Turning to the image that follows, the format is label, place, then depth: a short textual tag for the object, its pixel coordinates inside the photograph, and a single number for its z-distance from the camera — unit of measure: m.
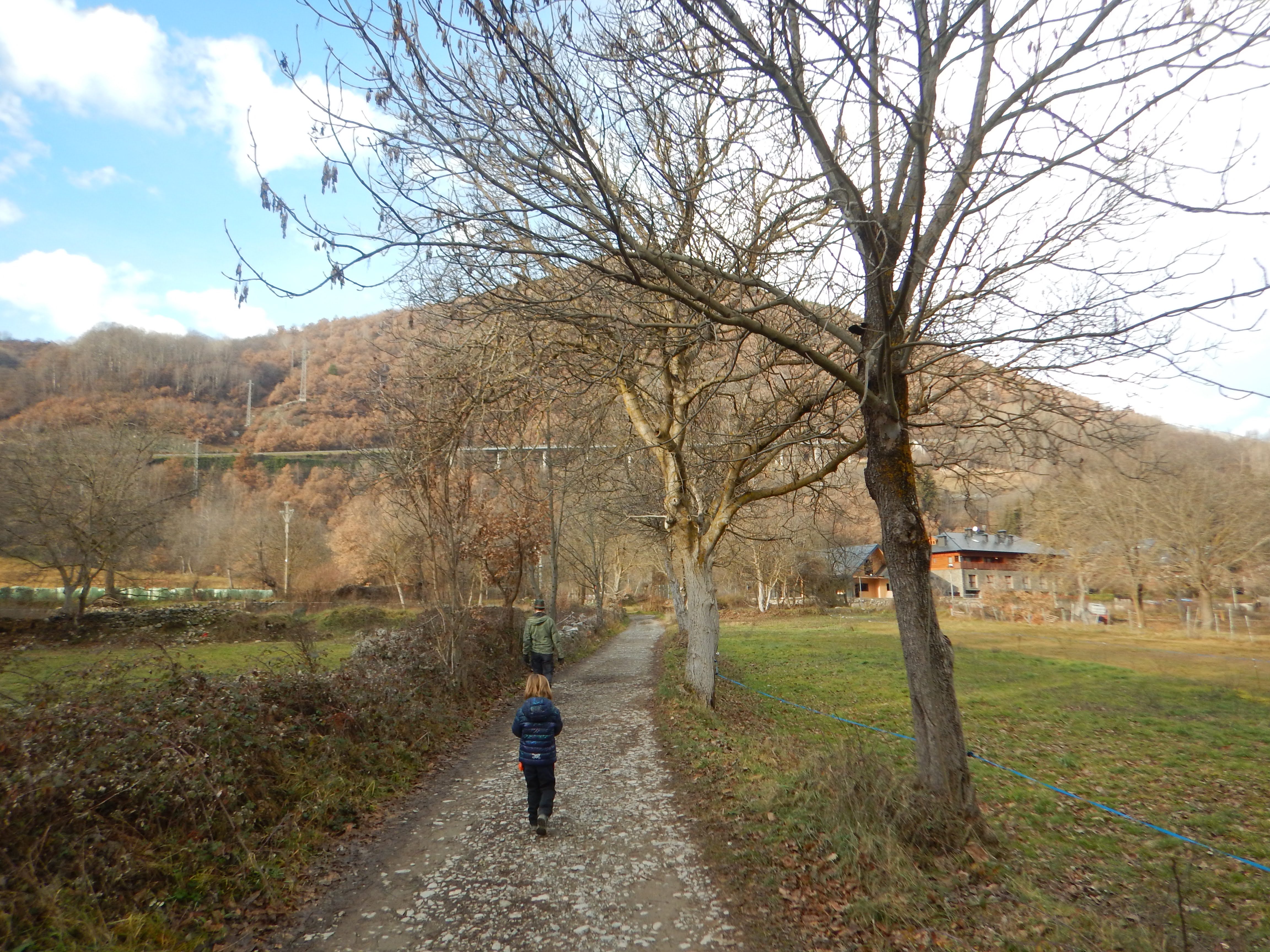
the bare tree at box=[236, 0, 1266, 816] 4.50
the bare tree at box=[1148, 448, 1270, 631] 32.97
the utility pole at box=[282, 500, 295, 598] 48.19
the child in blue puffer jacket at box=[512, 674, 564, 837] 6.16
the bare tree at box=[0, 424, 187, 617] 26.05
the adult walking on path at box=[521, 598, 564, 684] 12.17
